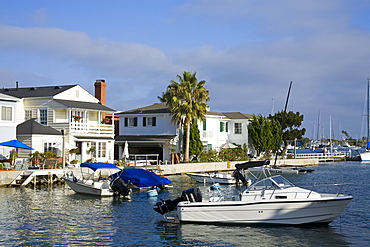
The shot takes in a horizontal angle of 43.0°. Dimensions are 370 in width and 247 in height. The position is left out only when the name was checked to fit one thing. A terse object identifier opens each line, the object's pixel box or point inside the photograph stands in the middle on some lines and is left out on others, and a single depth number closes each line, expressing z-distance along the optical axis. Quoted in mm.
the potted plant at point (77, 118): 50469
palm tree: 57250
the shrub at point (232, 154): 62519
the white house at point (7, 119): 43125
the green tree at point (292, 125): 84875
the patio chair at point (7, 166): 39250
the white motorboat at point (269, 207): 21734
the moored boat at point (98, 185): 32750
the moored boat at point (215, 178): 42906
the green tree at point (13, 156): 41906
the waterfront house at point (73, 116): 50125
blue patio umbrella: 40250
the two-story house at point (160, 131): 60594
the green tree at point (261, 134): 70188
